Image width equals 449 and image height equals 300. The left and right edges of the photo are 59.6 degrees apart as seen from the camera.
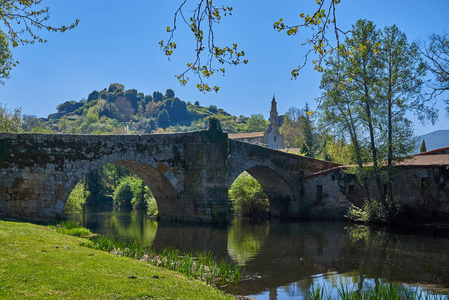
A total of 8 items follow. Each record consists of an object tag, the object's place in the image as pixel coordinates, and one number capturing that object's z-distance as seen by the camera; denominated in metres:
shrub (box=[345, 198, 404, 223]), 22.23
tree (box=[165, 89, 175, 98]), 153.38
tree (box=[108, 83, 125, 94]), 145.38
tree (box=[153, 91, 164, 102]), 150.93
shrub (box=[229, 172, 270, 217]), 29.59
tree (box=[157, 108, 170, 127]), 135.00
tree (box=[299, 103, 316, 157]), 56.70
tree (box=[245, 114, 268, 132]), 104.06
